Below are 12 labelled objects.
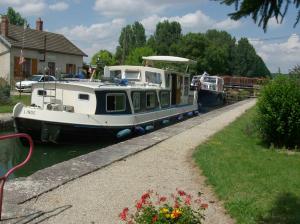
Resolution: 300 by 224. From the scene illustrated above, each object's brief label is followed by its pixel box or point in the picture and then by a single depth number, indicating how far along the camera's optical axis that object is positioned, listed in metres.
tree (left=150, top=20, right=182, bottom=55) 57.91
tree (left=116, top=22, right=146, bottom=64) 66.80
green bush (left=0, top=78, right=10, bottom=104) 17.80
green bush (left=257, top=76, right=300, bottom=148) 8.89
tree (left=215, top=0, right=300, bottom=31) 3.32
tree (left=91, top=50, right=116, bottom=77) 44.80
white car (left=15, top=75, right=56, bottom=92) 24.60
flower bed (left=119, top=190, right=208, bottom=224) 3.25
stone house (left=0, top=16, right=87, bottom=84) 28.56
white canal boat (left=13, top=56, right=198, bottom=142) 11.10
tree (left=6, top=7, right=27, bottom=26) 60.31
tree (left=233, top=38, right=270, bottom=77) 66.07
